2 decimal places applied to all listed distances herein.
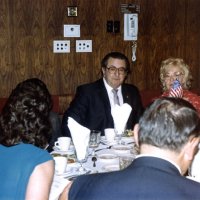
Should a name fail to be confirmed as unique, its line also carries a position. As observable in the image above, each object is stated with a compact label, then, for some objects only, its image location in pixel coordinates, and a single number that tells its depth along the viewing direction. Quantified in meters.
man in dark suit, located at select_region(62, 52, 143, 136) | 3.83
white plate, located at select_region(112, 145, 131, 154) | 2.78
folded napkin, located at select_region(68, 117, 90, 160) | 2.52
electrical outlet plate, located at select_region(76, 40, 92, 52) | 4.75
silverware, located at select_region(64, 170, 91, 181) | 2.24
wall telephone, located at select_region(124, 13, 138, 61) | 4.84
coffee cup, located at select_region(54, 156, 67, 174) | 2.31
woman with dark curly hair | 1.70
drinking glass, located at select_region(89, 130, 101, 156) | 2.79
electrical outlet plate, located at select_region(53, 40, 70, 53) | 4.68
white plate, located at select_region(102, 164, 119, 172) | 2.39
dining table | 2.22
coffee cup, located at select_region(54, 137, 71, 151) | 2.79
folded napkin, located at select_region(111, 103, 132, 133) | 3.08
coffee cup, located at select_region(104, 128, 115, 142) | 3.01
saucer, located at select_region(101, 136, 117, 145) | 2.99
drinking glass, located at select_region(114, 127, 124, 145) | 3.05
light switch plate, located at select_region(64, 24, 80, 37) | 4.68
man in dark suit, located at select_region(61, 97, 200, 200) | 1.24
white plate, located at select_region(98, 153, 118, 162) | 2.57
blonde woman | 3.73
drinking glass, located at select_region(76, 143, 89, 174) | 2.51
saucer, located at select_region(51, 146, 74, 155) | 2.75
